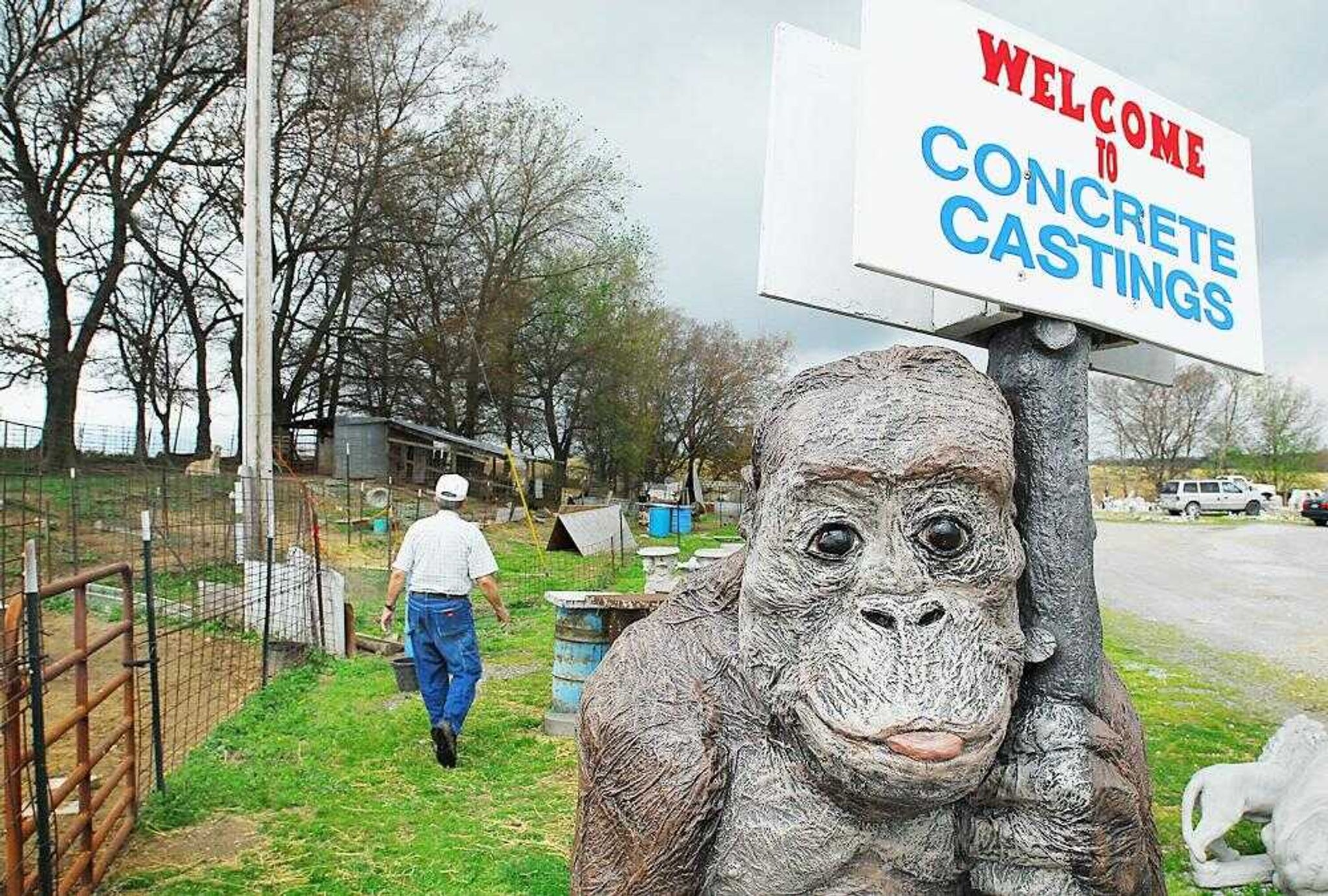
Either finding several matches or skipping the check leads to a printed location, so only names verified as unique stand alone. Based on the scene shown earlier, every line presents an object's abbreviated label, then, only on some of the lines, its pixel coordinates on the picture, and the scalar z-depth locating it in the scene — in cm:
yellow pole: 1605
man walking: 569
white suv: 3253
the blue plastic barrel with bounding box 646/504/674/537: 2130
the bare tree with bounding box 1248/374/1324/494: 3909
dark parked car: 2764
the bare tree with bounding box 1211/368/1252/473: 4019
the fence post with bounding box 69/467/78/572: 829
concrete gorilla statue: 163
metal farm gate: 356
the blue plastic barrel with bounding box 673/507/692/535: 2125
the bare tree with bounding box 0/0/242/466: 1897
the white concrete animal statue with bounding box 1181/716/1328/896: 388
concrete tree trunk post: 185
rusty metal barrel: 593
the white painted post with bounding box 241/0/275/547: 1040
